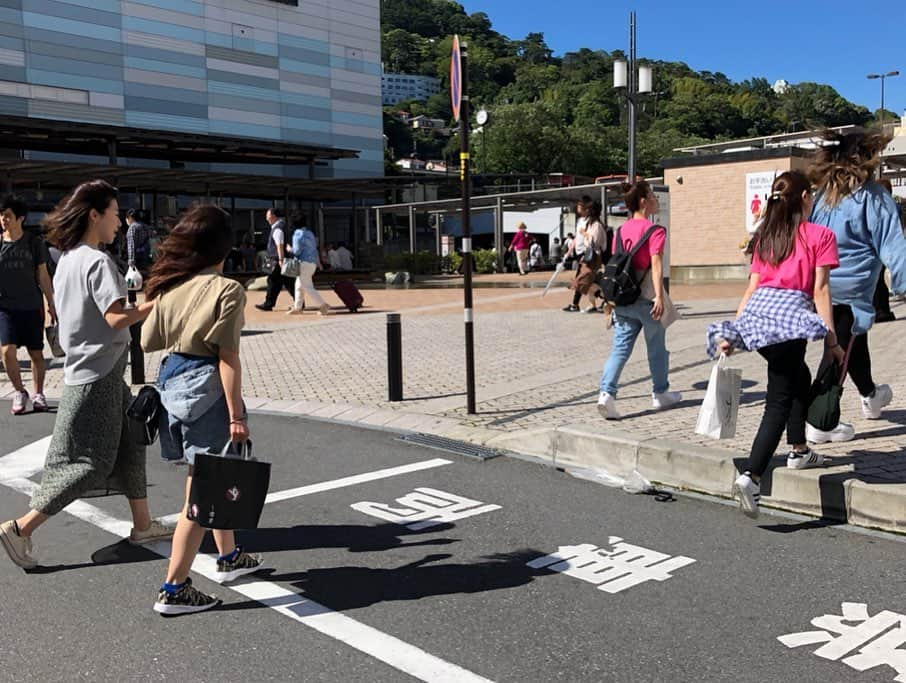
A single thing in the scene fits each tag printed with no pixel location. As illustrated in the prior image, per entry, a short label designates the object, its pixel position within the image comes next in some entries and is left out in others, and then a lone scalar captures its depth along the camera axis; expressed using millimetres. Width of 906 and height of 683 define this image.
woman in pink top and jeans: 6844
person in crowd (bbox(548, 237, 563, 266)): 36625
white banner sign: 21281
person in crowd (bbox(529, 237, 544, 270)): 34219
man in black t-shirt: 7336
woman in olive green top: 3473
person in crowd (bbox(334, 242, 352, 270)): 31141
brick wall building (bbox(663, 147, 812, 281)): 22125
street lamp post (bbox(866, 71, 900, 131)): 61478
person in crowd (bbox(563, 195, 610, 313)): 12094
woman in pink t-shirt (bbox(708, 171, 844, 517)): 4527
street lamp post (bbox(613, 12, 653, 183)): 17786
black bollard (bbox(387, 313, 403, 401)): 8086
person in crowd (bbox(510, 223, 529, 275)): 30006
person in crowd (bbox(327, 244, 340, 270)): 31031
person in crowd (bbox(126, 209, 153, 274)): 12977
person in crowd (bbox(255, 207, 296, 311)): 15547
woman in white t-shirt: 4000
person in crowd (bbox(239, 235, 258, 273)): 32781
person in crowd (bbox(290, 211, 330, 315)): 15461
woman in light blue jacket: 5371
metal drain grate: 6256
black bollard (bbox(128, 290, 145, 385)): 9203
